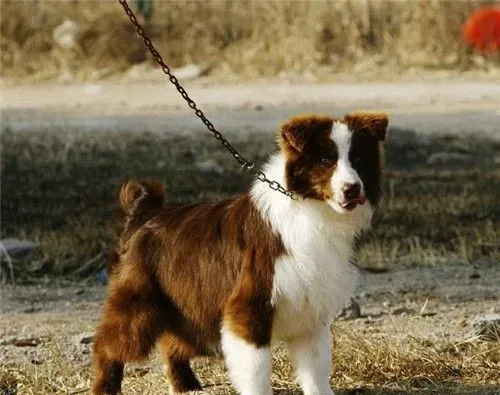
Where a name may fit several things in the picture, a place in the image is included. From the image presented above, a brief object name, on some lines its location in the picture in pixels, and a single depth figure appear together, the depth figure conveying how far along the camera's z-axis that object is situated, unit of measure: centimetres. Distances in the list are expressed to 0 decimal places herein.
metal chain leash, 1309
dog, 1298
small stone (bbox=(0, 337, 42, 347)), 1692
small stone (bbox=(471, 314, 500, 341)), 1605
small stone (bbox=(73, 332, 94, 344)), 1675
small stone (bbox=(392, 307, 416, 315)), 1794
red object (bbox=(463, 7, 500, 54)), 4100
